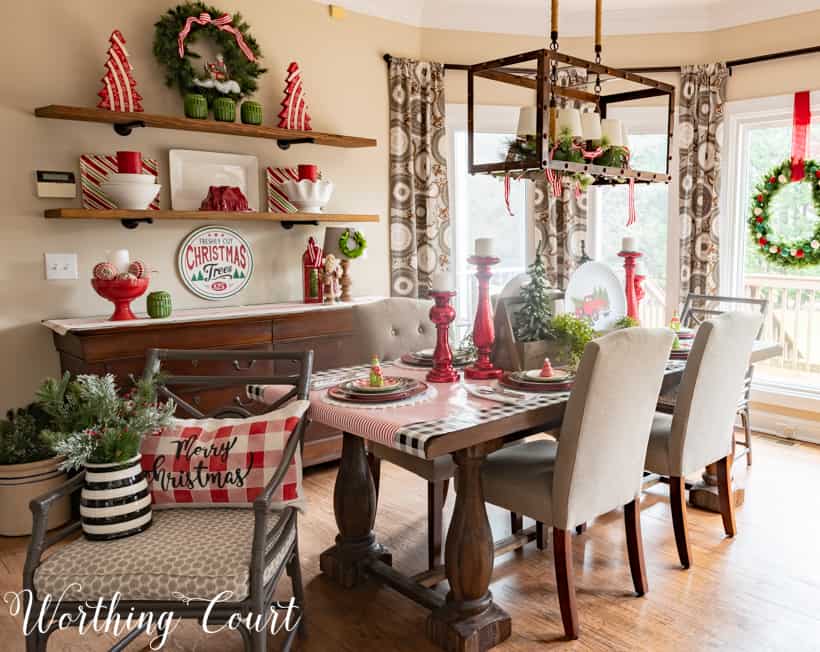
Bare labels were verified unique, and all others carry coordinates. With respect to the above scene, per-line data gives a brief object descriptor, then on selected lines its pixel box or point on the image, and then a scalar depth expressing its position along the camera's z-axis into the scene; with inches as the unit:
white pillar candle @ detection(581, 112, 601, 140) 102.9
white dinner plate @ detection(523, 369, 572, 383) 92.3
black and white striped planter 67.1
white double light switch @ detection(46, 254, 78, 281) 128.0
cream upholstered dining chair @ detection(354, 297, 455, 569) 103.4
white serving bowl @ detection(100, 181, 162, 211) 127.0
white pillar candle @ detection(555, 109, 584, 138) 99.8
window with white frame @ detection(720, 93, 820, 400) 173.2
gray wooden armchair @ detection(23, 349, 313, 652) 62.6
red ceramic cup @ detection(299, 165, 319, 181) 153.3
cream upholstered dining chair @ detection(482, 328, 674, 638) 81.4
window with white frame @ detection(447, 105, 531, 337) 185.9
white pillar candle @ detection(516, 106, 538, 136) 99.2
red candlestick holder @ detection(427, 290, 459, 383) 96.7
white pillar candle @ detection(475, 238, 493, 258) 94.8
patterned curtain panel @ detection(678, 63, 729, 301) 178.1
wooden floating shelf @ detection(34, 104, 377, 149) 122.4
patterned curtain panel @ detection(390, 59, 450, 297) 174.9
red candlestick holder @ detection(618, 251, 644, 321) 128.7
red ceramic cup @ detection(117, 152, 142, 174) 127.0
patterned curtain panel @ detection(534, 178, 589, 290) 189.9
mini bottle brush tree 101.8
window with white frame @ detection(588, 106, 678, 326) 189.3
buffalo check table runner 74.6
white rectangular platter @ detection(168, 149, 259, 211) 141.5
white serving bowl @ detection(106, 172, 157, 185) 126.6
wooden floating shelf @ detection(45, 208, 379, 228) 122.6
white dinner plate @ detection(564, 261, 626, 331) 119.0
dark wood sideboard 118.8
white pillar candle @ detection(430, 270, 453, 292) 94.2
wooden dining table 76.1
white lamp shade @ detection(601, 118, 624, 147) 105.3
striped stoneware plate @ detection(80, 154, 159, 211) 129.8
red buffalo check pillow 73.8
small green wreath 158.6
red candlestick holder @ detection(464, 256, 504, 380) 98.3
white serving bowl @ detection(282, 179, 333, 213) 151.3
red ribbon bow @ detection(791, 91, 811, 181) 165.6
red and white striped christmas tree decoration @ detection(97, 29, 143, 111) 126.4
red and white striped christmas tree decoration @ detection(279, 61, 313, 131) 151.9
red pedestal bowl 123.6
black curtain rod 163.7
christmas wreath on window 167.6
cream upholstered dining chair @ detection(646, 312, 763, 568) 99.4
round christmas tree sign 145.5
